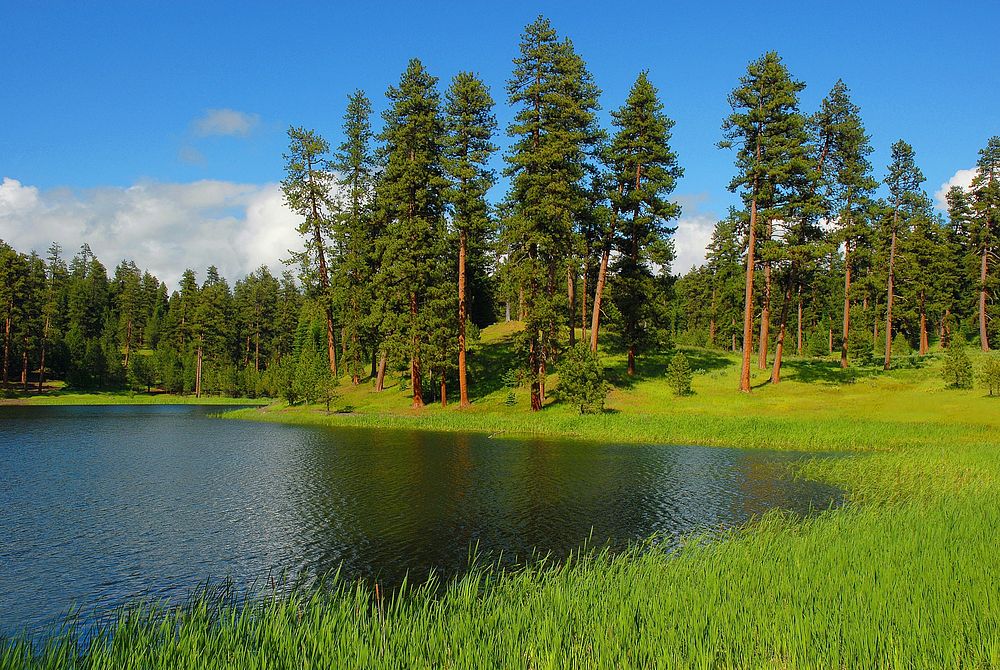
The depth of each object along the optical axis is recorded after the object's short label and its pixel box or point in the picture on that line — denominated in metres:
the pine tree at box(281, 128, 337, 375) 59.41
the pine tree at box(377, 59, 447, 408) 46.34
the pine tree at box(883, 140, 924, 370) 58.16
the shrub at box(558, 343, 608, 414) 41.62
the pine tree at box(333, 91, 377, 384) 54.69
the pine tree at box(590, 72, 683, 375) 49.19
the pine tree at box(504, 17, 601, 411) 42.81
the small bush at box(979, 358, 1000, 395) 39.53
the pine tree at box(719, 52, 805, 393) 46.19
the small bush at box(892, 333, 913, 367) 72.62
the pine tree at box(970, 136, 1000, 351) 65.31
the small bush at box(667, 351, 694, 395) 45.16
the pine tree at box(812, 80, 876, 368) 51.00
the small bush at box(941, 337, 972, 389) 43.06
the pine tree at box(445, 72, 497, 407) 45.62
